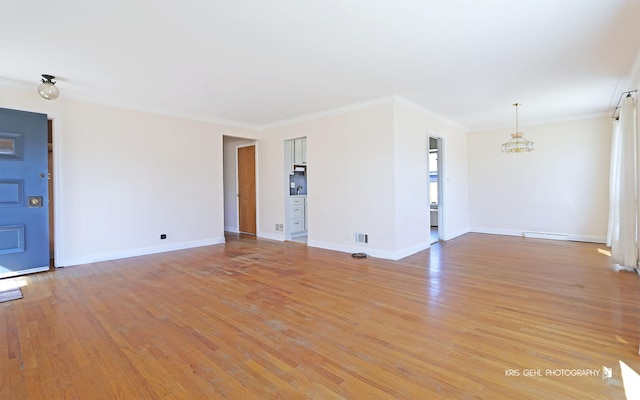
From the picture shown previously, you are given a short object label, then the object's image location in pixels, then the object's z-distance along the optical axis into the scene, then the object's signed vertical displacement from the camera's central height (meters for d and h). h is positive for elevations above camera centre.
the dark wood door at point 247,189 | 7.50 +0.29
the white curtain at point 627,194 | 4.08 +0.01
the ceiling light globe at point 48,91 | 3.76 +1.39
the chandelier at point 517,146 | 5.59 +0.95
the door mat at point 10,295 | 3.30 -1.02
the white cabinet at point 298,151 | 6.90 +1.12
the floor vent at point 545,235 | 6.60 -0.87
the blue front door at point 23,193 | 4.06 +0.14
